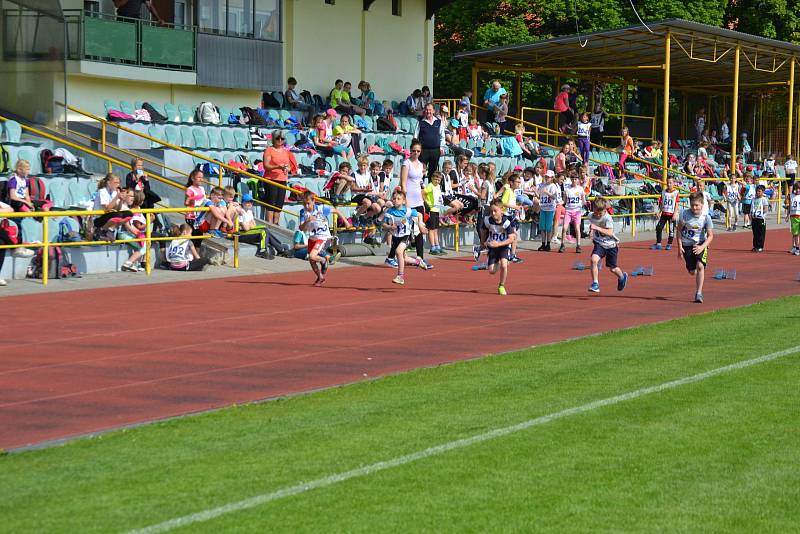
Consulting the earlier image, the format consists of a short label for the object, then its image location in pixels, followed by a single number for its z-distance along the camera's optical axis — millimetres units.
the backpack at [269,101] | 33812
